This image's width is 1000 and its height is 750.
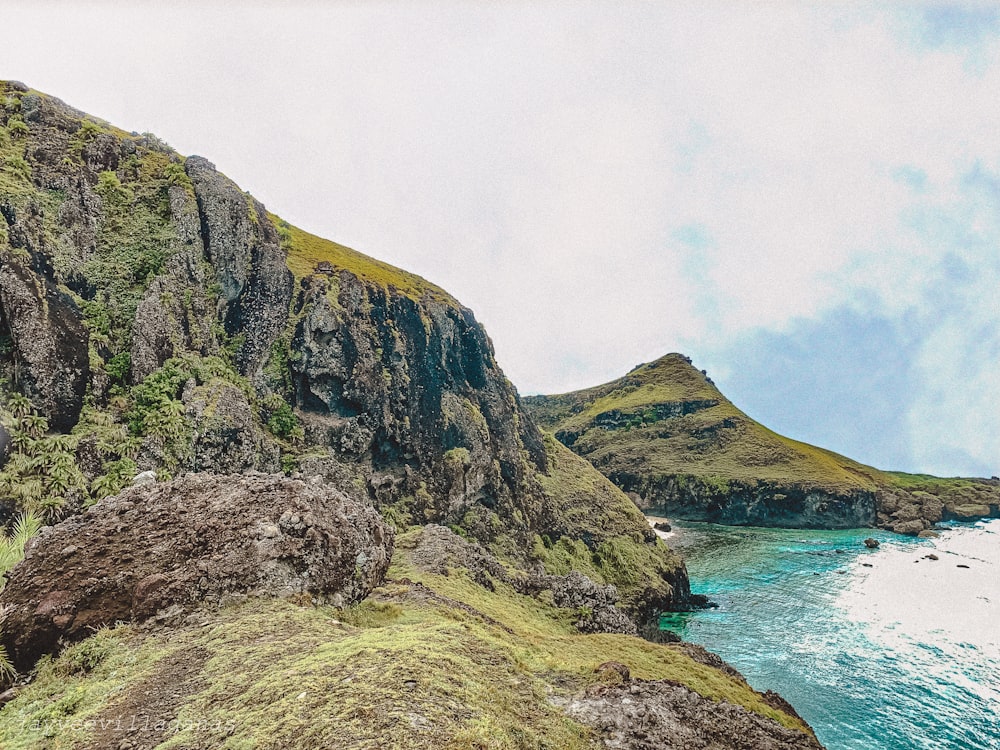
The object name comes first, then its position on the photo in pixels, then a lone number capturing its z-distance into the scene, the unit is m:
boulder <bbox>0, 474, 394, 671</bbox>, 12.51
